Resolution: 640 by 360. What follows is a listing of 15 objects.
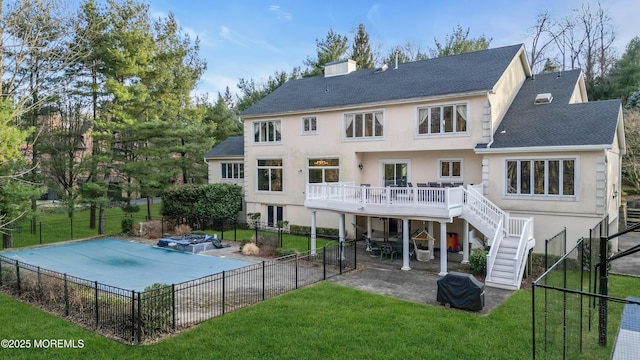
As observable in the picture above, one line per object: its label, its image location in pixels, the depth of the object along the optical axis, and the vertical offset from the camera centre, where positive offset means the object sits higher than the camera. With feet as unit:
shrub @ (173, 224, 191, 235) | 75.41 -10.51
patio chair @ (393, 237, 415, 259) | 54.90 -10.61
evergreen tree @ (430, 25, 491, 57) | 125.08 +45.10
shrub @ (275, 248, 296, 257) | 56.18 -11.23
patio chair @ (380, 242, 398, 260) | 54.44 -10.97
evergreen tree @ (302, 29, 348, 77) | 136.05 +46.36
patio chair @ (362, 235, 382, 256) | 57.53 -10.79
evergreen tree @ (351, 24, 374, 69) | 146.51 +49.34
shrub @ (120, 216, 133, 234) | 80.07 -9.82
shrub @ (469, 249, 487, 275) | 45.45 -10.49
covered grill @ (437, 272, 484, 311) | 33.35 -10.42
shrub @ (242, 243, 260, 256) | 59.06 -11.42
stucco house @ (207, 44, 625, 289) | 47.75 +3.43
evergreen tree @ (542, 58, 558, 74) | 120.37 +34.62
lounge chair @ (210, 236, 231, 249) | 65.03 -11.44
